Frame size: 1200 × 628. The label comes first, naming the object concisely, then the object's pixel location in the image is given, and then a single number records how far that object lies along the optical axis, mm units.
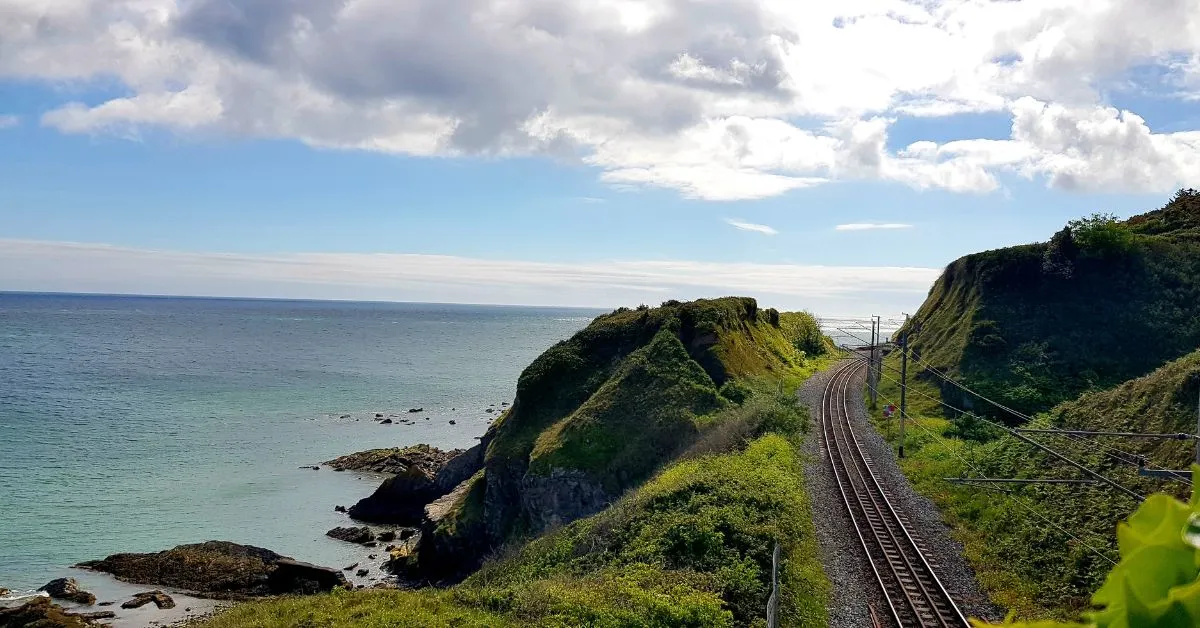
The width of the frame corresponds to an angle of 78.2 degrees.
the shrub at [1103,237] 61094
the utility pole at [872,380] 55878
